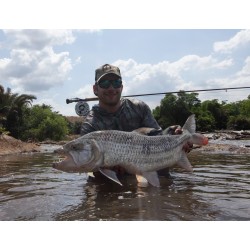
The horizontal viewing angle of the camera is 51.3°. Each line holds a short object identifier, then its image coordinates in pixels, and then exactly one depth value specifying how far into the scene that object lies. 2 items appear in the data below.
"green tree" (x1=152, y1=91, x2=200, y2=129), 53.80
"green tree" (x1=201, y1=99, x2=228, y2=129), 60.86
